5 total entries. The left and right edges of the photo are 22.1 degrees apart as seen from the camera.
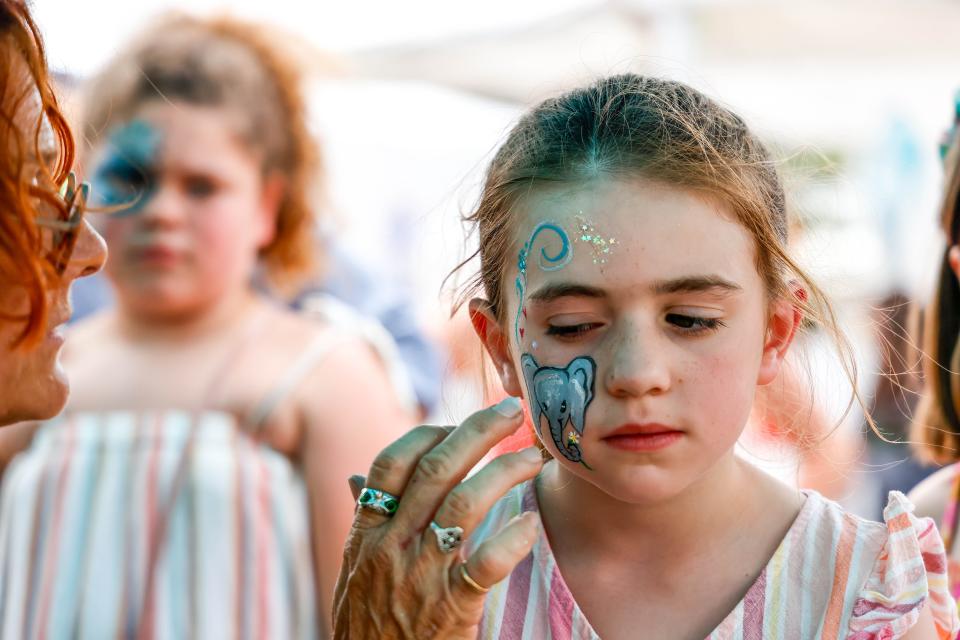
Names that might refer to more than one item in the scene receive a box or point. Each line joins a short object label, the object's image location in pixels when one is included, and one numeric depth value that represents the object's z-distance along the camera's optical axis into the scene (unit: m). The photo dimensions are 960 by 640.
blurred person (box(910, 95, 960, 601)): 1.32
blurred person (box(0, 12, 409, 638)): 1.46
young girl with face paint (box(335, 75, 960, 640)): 1.10
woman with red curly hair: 1.09
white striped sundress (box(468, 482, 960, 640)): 1.11
